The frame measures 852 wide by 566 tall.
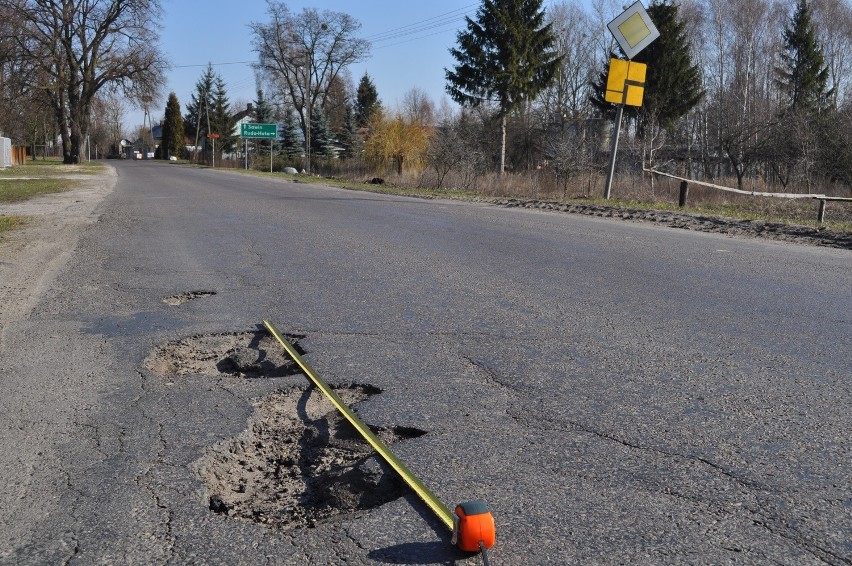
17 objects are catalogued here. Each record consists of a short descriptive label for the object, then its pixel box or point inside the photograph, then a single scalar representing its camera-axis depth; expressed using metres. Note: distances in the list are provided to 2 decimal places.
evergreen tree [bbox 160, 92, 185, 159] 115.81
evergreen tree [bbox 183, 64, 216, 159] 95.19
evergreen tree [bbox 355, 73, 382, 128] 81.00
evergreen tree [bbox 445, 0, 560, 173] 39.56
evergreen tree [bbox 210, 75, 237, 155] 96.81
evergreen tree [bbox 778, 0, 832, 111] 43.91
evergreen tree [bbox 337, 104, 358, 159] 65.19
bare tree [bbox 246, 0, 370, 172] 68.06
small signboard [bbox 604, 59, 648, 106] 19.97
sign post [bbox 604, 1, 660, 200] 19.59
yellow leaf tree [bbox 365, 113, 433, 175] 46.41
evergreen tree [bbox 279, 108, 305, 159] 71.19
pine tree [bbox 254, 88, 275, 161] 86.75
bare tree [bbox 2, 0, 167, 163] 52.81
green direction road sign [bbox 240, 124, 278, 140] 63.06
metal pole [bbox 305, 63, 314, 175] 54.15
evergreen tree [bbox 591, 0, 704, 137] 41.59
